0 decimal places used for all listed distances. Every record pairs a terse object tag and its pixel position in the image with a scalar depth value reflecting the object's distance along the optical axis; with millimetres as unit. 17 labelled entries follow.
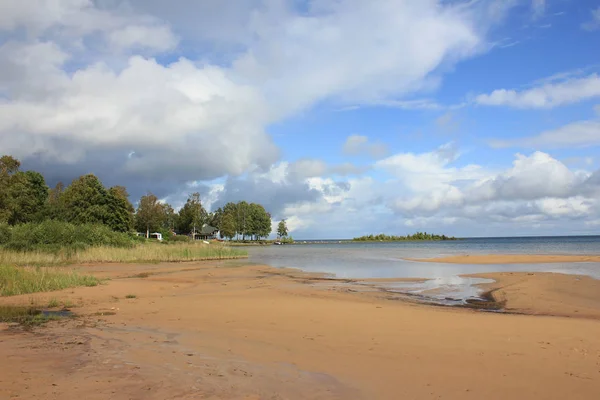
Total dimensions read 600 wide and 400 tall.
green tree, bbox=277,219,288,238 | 170250
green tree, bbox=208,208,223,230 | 150175
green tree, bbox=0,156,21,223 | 57781
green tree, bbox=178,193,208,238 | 121875
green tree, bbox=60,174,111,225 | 60344
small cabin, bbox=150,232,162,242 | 97738
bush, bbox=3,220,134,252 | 34812
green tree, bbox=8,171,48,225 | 58719
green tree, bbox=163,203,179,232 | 129500
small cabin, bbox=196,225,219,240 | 131225
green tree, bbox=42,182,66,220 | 61544
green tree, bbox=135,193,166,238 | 105750
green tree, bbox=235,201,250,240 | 146500
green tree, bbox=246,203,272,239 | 150000
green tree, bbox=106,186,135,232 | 63394
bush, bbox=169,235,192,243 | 87188
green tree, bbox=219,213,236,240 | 133875
